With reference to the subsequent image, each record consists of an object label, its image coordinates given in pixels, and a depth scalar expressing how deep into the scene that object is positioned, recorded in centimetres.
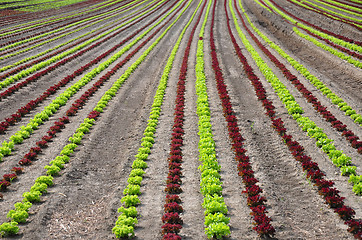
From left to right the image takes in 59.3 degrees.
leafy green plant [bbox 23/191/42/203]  1229
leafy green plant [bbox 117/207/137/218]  1142
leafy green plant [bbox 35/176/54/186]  1338
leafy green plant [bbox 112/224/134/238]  1038
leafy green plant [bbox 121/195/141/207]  1218
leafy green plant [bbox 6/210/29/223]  1103
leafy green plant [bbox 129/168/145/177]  1435
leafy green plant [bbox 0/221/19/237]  1036
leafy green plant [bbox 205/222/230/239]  1020
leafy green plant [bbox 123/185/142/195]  1291
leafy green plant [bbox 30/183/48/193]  1290
